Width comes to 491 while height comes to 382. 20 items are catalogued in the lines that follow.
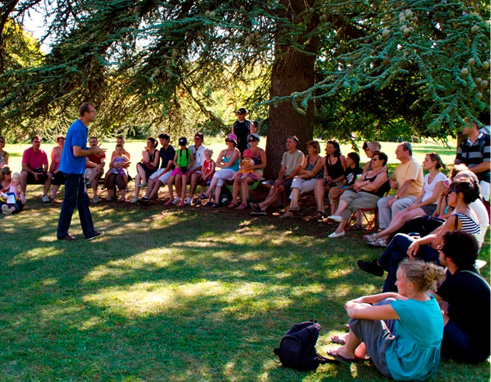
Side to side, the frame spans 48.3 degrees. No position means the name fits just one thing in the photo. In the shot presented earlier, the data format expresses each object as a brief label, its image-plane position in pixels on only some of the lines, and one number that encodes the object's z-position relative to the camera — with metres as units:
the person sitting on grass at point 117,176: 10.89
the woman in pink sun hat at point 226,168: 10.20
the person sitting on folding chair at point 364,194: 8.05
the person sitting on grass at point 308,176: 9.20
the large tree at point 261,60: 6.34
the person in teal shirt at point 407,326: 3.56
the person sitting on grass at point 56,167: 10.76
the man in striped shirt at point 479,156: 6.88
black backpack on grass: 3.79
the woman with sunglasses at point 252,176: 9.98
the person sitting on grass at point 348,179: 8.74
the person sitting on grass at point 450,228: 4.83
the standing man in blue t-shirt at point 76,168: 7.32
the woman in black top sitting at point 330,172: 9.02
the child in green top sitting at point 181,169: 10.42
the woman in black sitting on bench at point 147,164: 11.02
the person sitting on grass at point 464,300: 3.84
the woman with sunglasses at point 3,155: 10.73
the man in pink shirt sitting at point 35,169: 10.90
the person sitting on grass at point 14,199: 9.62
